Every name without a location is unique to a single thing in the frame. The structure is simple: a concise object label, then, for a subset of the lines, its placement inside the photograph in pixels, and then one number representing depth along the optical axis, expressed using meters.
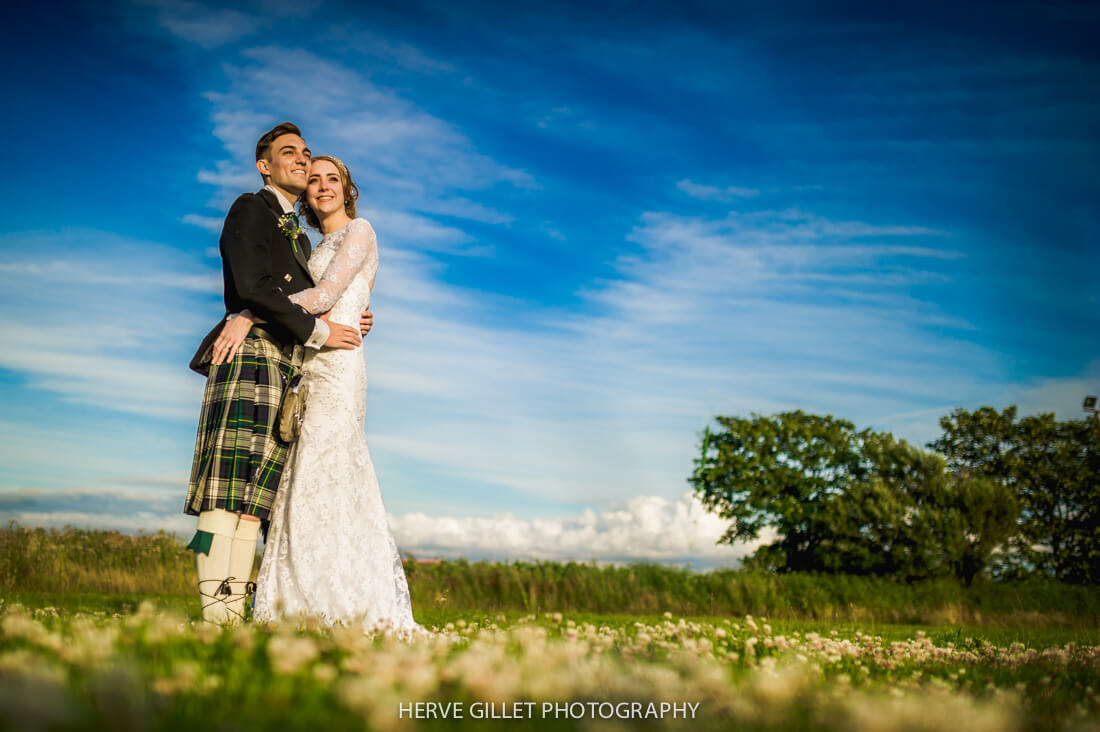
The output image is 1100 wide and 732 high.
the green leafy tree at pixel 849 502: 27.89
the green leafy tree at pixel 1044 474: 33.53
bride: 6.50
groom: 6.17
